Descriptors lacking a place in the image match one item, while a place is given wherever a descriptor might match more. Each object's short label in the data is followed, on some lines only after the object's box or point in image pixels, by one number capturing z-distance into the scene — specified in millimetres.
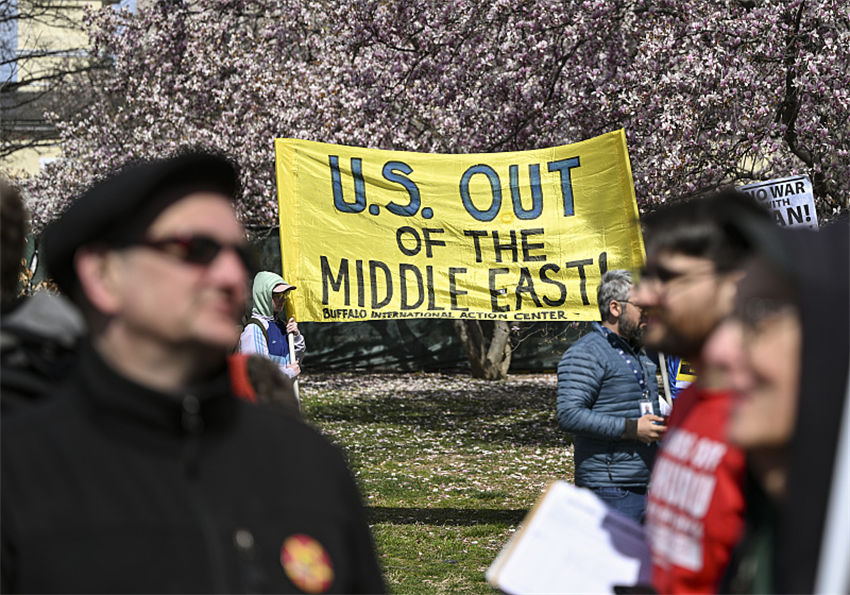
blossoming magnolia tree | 23562
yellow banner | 14375
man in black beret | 3320
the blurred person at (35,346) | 3840
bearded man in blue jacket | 9070
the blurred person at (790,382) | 2943
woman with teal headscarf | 13836
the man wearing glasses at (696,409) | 3811
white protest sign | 15328
